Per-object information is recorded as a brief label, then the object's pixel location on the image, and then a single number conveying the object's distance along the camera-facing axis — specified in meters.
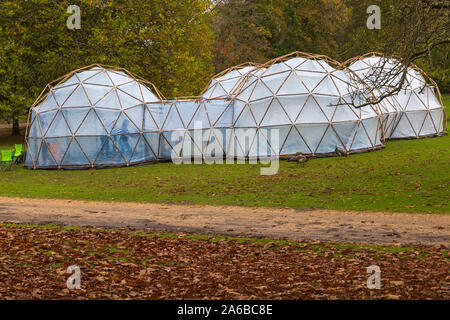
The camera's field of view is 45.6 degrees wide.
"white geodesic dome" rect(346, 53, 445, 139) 35.09
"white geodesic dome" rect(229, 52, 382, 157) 28.77
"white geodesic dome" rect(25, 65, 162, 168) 28.45
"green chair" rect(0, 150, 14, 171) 26.98
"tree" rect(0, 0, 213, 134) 36.59
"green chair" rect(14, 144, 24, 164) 29.93
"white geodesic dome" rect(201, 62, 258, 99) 37.85
